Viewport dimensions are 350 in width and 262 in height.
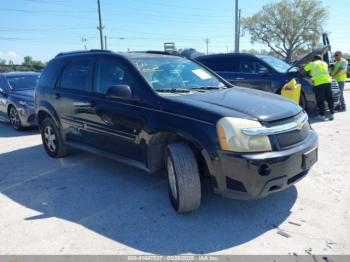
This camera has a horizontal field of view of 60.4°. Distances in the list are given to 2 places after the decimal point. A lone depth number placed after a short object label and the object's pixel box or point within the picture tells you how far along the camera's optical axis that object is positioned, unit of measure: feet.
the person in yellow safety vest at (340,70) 28.40
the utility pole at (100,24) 88.82
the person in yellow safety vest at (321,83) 23.99
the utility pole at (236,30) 66.16
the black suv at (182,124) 9.16
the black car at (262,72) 25.27
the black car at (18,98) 24.49
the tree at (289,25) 161.07
